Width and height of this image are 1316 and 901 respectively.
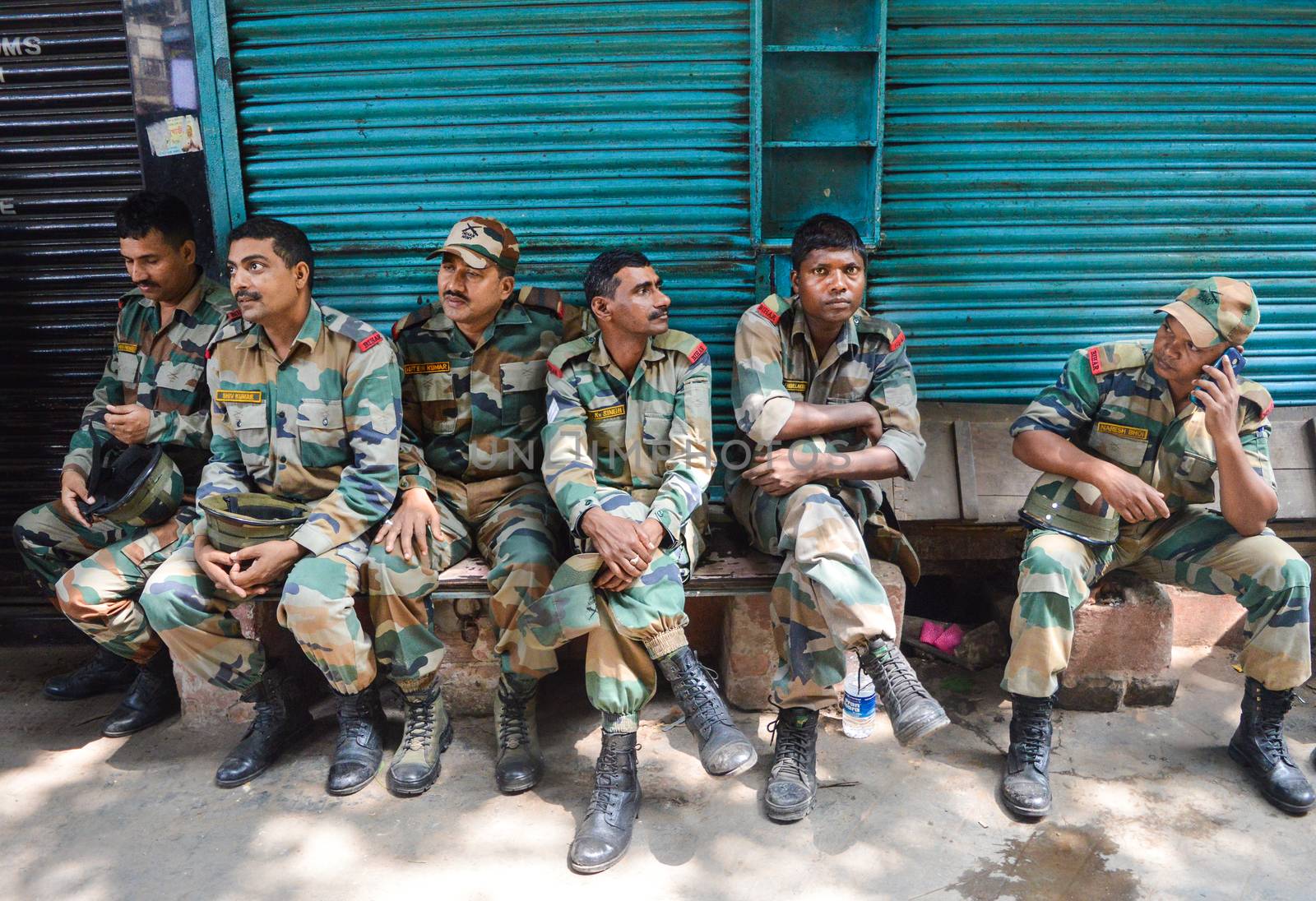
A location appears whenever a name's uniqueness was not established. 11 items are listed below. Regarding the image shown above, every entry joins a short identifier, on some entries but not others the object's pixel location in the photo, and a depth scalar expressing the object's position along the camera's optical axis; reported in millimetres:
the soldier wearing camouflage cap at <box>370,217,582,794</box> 3330
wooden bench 3430
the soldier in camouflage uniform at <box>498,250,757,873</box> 3057
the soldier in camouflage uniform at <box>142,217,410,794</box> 3248
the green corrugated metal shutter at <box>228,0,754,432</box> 3836
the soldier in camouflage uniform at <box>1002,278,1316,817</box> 3133
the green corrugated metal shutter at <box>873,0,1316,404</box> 3867
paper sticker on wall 3920
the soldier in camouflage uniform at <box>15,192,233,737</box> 3559
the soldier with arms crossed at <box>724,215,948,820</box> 3023
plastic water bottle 3473
